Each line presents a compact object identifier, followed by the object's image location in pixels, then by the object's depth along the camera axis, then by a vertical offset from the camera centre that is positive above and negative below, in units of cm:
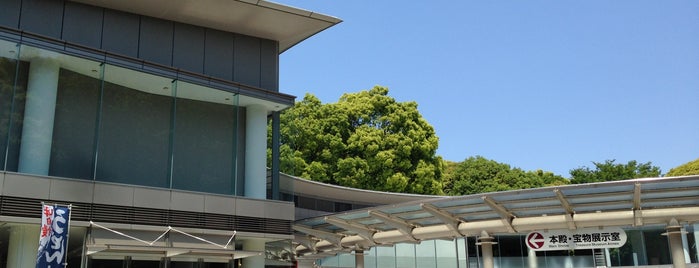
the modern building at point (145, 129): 1425 +383
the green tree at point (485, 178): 5203 +834
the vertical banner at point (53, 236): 1334 +107
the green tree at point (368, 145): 3988 +864
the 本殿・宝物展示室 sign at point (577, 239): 1571 +102
